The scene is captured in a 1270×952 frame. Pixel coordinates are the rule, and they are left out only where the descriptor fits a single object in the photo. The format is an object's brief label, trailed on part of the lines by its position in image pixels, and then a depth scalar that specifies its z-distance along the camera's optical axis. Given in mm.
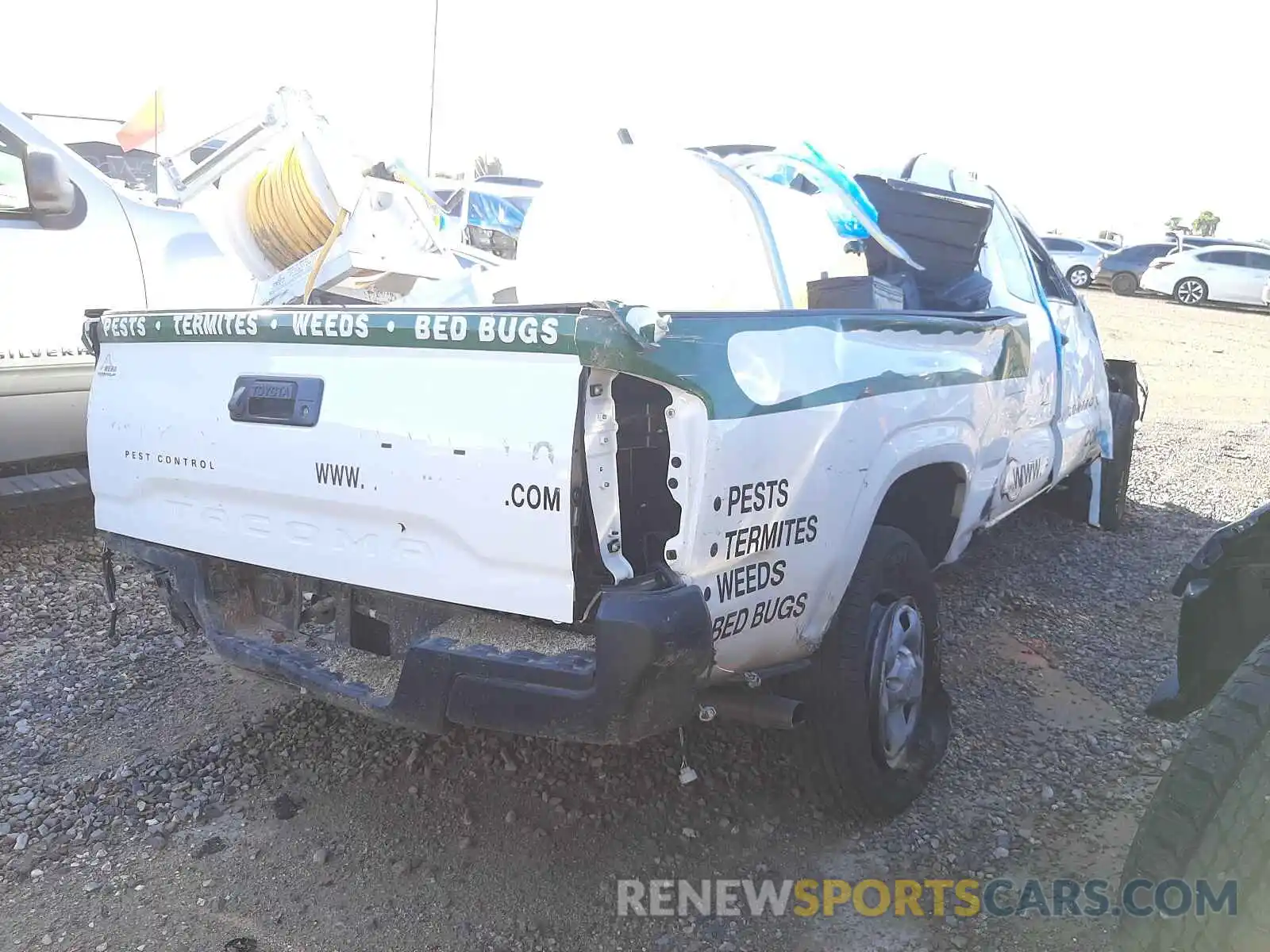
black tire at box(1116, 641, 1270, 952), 1812
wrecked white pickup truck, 2385
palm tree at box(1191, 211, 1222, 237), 66438
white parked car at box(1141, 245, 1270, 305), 23531
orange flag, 6953
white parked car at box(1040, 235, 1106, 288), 26297
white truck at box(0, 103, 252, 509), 4883
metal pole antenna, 22172
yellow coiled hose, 5180
